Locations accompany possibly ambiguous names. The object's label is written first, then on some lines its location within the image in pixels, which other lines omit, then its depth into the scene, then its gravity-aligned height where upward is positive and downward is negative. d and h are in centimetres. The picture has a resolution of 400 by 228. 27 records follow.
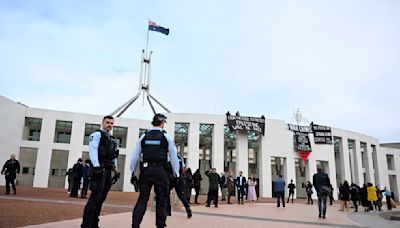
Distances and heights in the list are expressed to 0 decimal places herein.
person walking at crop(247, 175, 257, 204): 2018 -76
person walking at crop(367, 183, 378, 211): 1728 -56
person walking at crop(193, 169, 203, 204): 1647 -14
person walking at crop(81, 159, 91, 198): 1547 -34
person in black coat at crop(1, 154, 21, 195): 1339 +11
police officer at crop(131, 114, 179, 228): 473 +7
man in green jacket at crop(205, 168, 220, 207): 1429 -41
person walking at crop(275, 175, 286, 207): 1718 -38
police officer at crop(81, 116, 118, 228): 492 +13
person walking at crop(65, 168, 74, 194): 1650 -40
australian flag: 3812 +1751
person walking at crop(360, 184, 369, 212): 1789 -82
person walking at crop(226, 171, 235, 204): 1859 -39
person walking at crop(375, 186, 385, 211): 1926 -97
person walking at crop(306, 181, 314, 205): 2425 -68
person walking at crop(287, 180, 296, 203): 2424 -58
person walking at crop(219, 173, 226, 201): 1896 -23
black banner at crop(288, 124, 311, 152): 3478 +469
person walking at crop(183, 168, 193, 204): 1417 -15
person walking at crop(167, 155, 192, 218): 859 -48
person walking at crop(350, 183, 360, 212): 1779 -66
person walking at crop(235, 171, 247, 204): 1851 -36
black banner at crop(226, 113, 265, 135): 3309 +574
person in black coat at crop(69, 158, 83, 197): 1528 -11
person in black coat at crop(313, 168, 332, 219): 1116 -20
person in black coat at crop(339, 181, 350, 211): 1659 -62
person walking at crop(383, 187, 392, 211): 2059 -104
